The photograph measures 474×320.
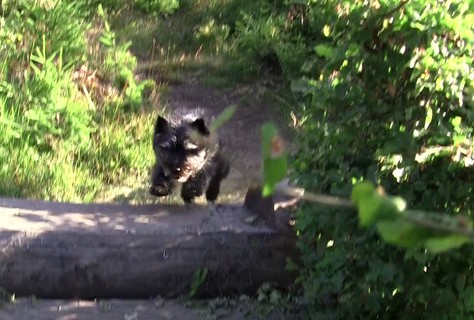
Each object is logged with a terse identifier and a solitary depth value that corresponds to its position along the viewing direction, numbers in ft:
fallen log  16.52
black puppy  17.74
